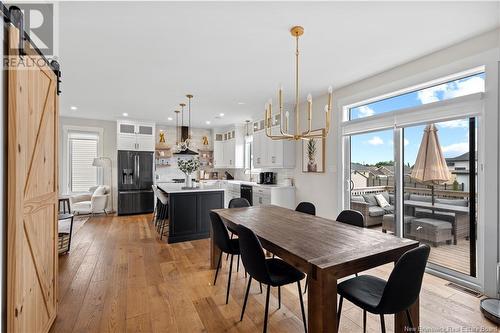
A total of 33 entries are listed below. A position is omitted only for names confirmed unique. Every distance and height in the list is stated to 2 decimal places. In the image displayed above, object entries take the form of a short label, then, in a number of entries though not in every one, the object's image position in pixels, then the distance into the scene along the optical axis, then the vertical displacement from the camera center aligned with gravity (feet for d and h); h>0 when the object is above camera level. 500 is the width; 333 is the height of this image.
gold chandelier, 7.71 +1.80
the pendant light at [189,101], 15.06 +4.55
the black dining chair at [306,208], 10.52 -1.94
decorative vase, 16.15 -1.10
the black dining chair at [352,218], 8.29 -1.91
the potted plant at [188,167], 15.81 -0.05
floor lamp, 21.06 +0.23
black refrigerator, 21.61 -1.46
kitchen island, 13.87 -2.68
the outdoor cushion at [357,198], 13.80 -1.90
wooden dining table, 4.54 -1.97
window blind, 21.91 +0.63
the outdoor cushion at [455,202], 9.24 -1.50
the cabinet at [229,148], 24.16 +1.96
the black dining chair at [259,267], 5.78 -2.58
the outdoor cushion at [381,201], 12.72 -1.93
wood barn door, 4.26 -0.53
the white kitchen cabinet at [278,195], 16.81 -2.16
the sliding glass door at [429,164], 8.95 +0.09
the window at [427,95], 8.76 +3.04
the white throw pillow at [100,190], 20.79 -2.15
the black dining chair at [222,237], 8.14 -2.51
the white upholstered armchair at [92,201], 20.22 -3.07
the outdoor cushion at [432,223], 10.14 -2.59
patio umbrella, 9.96 +0.15
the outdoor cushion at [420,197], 10.51 -1.46
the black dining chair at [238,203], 11.38 -1.81
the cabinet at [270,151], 17.26 +1.19
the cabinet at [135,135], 22.02 +2.99
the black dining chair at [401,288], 4.50 -2.44
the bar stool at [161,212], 15.22 -3.25
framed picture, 15.05 +0.73
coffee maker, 19.85 -1.01
